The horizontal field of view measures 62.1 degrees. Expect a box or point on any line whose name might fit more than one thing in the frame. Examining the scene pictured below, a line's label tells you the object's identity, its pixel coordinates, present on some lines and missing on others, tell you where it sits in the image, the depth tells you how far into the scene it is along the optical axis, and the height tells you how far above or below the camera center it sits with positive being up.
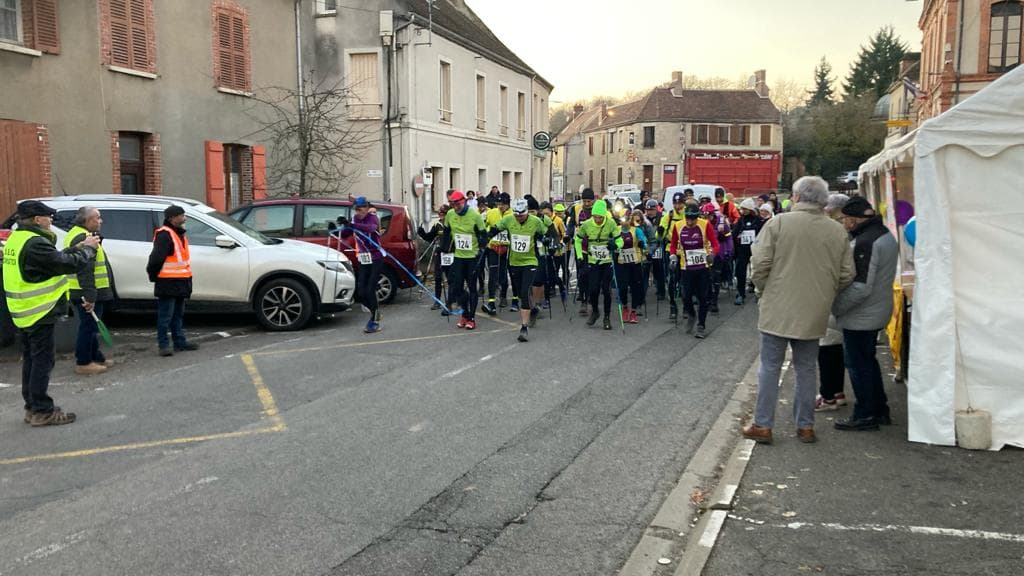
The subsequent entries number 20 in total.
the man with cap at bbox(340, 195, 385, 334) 12.04 -0.72
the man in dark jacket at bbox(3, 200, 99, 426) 7.13 -0.73
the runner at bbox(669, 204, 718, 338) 11.39 -0.67
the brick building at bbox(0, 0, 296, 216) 15.67 +2.42
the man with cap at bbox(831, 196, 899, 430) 6.38 -0.74
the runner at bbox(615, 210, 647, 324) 12.52 -0.83
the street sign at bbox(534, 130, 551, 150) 25.27 +2.04
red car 14.62 -0.18
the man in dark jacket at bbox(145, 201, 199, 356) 10.18 -0.74
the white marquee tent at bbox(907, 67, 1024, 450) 5.95 -0.45
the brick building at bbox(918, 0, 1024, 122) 32.62 +6.32
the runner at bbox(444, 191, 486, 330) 12.44 -0.49
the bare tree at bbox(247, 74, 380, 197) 22.38 +2.05
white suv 11.71 -0.77
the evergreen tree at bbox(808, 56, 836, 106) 89.69 +13.06
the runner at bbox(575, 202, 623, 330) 12.16 -0.53
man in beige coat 5.98 -0.51
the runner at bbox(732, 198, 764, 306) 15.37 -0.49
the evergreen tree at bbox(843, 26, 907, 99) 75.19 +13.04
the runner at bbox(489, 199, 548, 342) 11.95 -0.44
